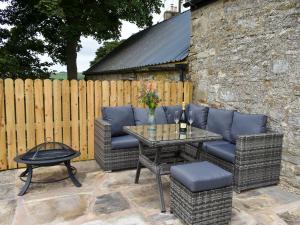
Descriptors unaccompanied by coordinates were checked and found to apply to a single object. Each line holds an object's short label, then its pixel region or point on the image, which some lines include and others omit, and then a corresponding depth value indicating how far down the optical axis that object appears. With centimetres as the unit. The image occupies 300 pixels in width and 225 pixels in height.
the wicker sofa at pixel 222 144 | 348
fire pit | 334
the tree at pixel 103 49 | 2233
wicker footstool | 250
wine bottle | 339
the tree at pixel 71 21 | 1109
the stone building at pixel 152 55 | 656
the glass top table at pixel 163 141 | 305
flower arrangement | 352
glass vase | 363
